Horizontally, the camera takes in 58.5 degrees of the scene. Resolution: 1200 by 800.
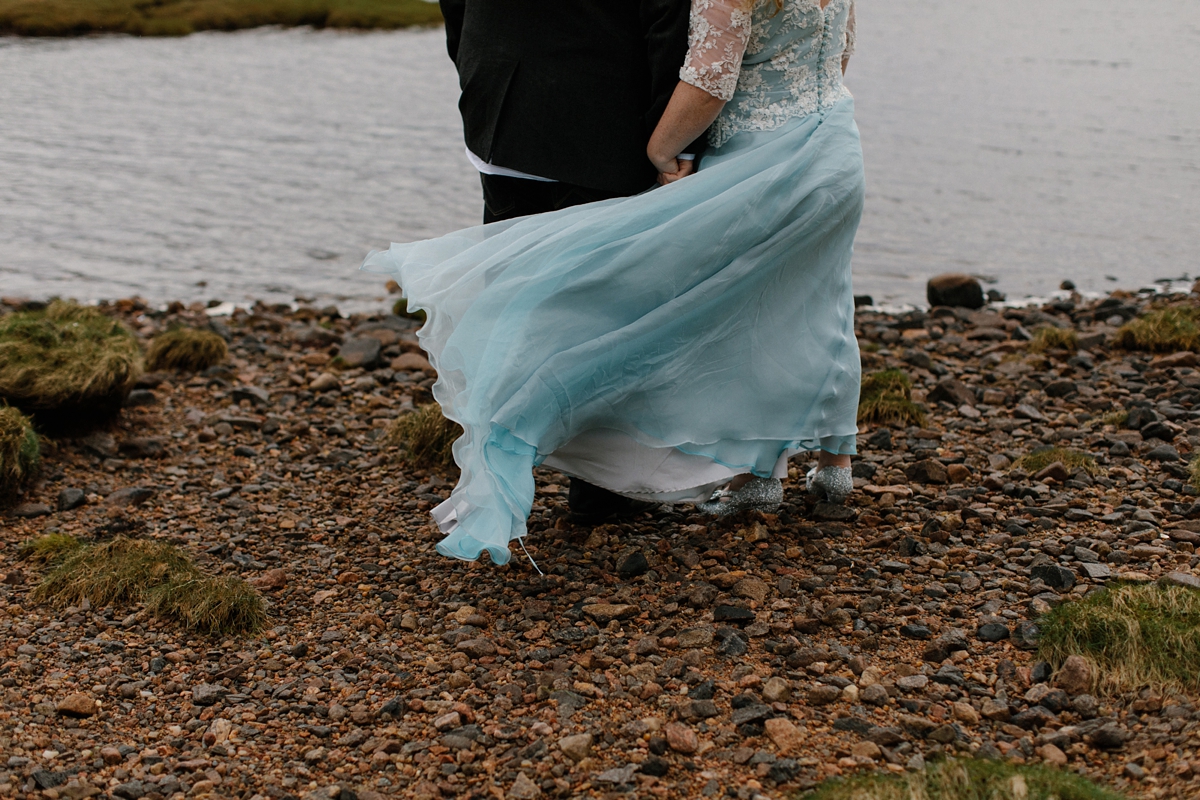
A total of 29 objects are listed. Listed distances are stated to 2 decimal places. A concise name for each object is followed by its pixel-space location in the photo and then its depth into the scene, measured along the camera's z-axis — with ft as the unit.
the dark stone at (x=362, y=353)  23.71
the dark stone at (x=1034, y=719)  10.42
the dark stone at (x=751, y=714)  10.62
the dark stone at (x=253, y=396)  21.61
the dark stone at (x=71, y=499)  16.71
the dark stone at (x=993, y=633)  11.96
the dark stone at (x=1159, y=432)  17.44
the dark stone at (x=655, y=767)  9.96
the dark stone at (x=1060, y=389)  20.63
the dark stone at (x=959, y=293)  30.27
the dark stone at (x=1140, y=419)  17.99
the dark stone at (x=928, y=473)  16.47
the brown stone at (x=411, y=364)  23.49
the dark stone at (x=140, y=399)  21.01
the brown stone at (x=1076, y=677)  10.81
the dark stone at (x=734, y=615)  12.53
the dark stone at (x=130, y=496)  16.92
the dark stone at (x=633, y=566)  13.71
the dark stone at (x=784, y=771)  9.77
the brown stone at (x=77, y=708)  11.22
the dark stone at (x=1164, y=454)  16.66
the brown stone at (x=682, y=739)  10.27
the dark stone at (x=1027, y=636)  11.75
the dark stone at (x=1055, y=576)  12.89
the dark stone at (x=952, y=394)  20.36
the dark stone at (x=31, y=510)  16.34
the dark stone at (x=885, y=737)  10.23
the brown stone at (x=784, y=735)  10.23
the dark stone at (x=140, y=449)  18.85
